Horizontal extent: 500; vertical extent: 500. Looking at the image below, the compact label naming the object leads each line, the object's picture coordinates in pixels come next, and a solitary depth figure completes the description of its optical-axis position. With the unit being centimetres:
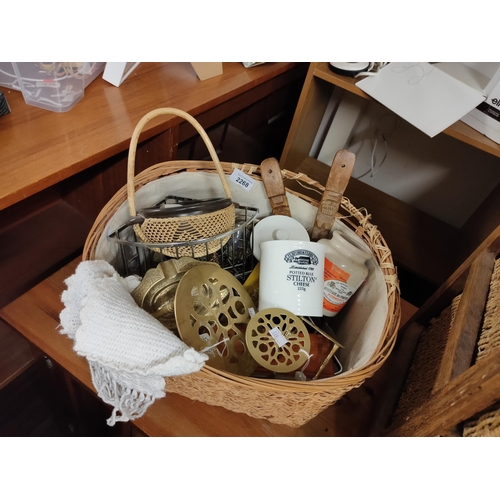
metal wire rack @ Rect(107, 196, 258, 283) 68
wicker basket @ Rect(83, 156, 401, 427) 50
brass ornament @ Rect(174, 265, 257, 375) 61
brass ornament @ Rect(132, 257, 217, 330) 66
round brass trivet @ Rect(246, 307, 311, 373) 61
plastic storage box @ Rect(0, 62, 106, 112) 72
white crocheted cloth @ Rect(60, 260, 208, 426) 49
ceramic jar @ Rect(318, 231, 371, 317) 72
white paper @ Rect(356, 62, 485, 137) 85
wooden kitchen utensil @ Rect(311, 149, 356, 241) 71
